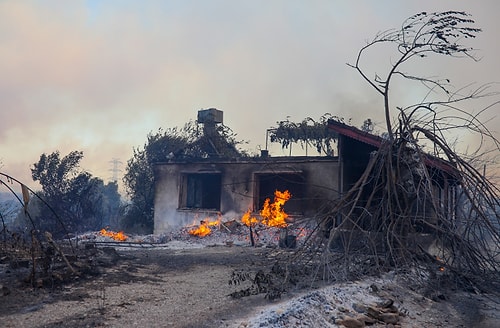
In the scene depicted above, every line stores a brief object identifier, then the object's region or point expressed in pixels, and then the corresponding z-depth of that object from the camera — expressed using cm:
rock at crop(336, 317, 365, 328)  514
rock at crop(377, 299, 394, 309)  586
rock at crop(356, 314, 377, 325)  533
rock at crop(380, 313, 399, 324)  549
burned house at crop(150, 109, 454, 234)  1449
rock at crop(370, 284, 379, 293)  657
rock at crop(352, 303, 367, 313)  573
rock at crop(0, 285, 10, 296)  603
